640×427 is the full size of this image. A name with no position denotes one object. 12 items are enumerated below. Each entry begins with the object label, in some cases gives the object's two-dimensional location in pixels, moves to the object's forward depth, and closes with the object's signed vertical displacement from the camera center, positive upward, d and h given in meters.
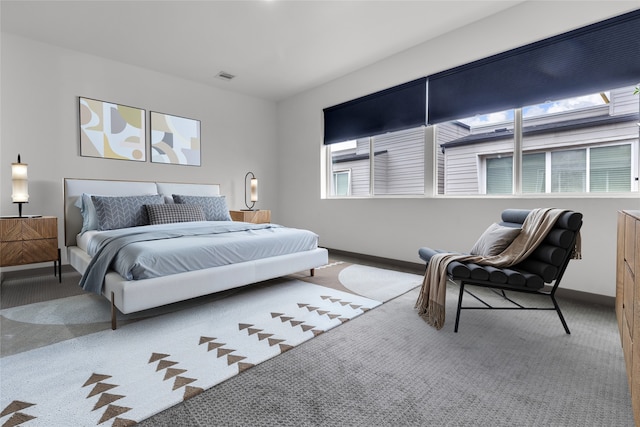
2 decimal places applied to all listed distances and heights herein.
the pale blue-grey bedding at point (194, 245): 2.20 -0.33
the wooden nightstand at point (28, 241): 3.09 -0.35
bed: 2.19 -0.36
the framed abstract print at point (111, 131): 3.97 +1.06
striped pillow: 3.56 -0.07
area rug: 1.37 -0.87
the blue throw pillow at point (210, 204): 4.16 +0.04
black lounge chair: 1.99 -0.43
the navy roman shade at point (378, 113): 4.01 +1.39
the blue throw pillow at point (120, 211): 3.38 -0.05
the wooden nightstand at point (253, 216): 4.97 -0.15
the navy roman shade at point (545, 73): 2.59 +1.35
